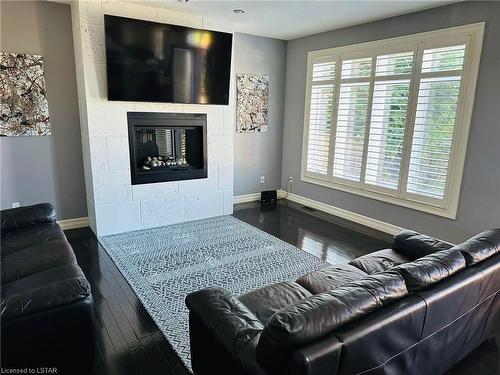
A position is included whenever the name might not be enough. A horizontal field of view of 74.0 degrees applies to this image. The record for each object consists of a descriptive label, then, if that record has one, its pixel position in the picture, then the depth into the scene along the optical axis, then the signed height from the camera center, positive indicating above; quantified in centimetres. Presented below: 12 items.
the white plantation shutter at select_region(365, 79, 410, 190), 404 -13
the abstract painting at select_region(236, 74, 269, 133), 524 +26
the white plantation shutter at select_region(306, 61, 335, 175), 495 +7
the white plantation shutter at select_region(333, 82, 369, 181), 450 -12
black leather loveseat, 159 -100
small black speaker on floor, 565 -131
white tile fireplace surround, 366 -39
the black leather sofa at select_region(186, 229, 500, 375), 118 -84
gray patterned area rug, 261 -144
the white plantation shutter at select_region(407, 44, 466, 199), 353 +4
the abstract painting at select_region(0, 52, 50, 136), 363 +19
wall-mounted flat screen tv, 368 +64
